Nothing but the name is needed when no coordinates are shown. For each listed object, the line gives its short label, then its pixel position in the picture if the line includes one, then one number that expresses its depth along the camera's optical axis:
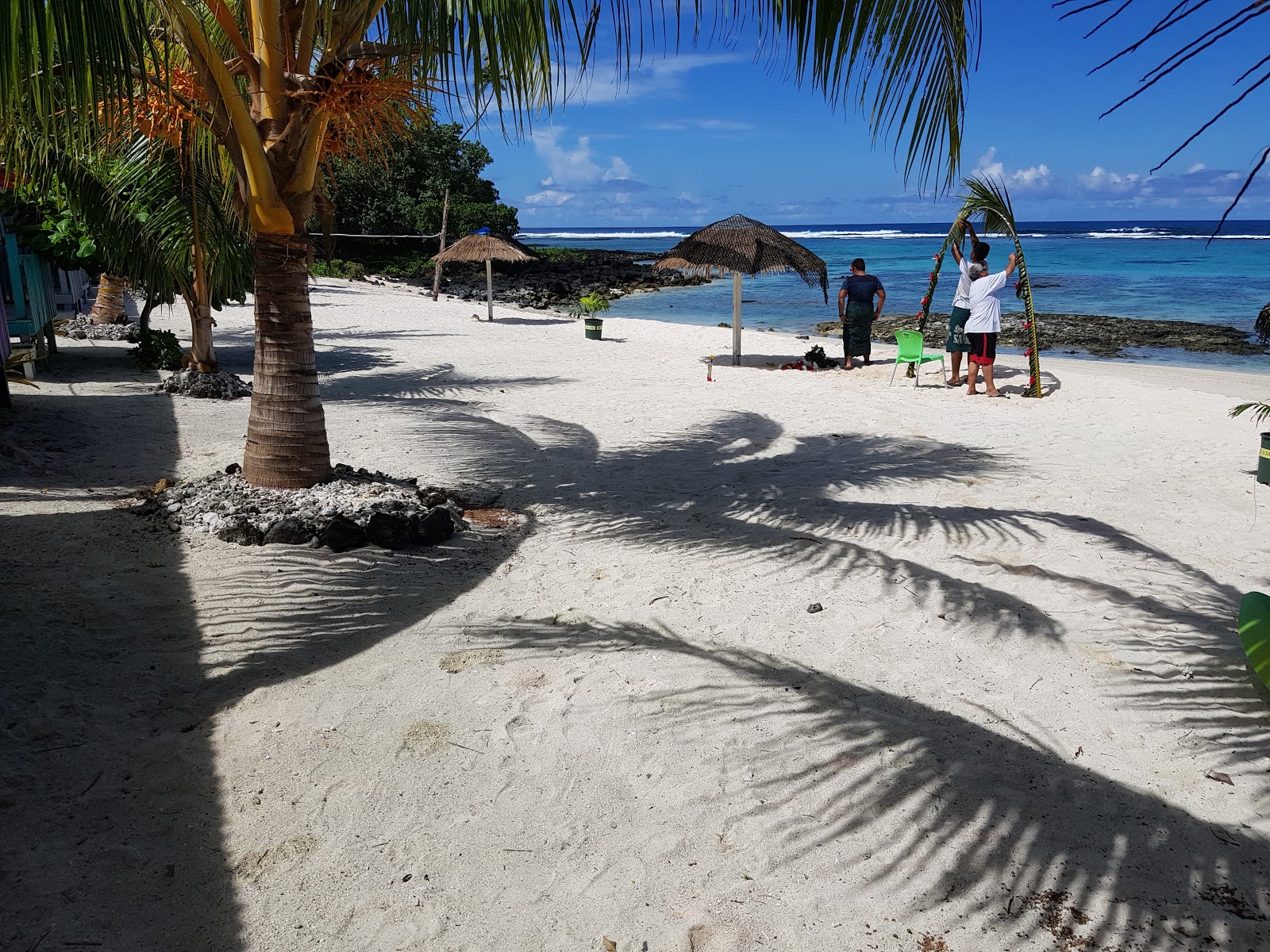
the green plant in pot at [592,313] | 17.17
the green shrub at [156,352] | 10.36
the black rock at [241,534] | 4.68
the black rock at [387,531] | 4.82
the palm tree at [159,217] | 7.78
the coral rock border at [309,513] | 4.72
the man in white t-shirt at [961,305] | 10.13
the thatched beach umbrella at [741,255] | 13.09
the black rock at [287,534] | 4.71
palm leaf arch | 10.30
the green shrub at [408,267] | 37.34
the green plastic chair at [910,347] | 11.20
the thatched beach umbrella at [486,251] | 20.83
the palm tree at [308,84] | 3.67
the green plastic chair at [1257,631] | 3.42
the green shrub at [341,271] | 31.53
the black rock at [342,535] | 4.68
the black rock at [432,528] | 4.93
